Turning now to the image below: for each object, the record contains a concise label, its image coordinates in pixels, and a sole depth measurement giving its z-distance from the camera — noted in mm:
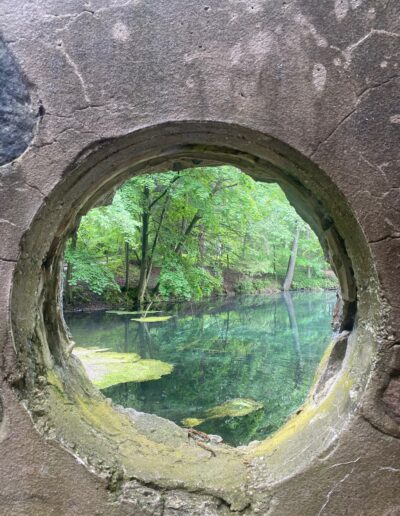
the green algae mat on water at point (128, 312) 15103
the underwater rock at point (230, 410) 5778
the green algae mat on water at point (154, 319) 13656
